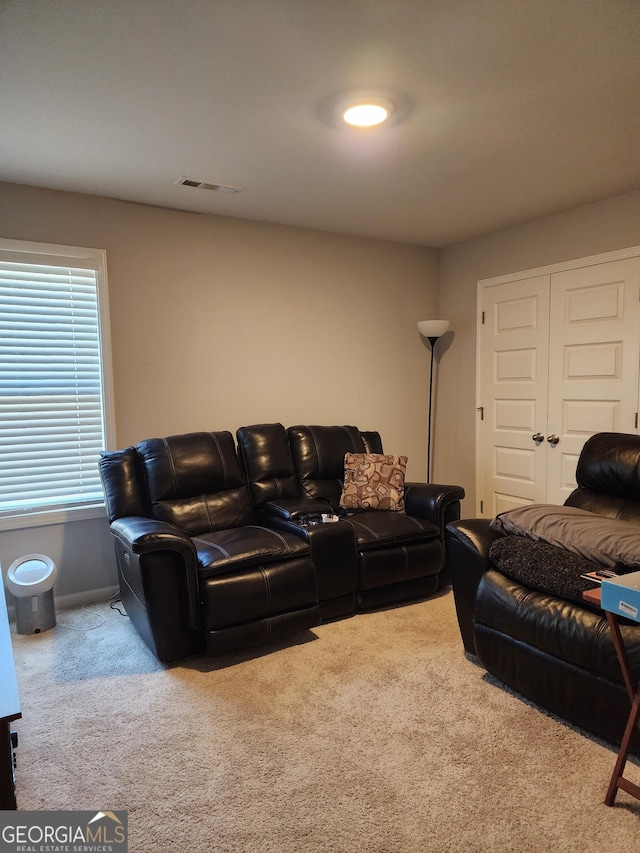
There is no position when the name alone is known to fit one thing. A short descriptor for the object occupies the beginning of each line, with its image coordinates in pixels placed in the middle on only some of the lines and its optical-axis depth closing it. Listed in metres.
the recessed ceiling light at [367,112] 2.34
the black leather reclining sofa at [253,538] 2.66
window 3.29
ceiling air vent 3.22
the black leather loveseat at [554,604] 1.98
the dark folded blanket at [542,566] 2.12
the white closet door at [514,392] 4.18
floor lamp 4.59
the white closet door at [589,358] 3.62
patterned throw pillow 3.79
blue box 1.57
